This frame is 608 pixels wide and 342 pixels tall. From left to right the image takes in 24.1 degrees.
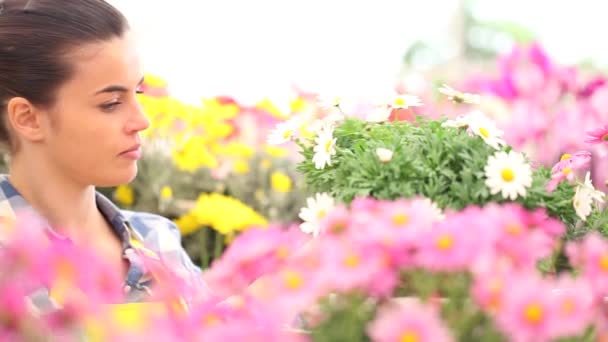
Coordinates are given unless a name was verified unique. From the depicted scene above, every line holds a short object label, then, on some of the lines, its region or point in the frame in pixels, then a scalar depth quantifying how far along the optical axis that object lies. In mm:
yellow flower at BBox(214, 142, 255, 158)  2586
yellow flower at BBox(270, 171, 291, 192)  2531
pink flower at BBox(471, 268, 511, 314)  935
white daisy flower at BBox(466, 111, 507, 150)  1411
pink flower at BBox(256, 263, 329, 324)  936
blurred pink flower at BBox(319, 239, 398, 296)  970
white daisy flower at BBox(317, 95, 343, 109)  1540
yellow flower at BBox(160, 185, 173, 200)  2469
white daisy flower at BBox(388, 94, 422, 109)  1538
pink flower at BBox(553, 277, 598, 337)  910
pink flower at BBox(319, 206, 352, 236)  1085
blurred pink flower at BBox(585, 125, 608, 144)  1495
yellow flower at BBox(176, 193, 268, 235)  2310
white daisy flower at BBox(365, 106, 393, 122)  1531
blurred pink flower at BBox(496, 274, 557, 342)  900
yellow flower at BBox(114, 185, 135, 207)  2520
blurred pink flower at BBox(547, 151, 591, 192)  1415
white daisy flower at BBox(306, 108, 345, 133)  1513
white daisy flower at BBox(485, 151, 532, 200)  1343
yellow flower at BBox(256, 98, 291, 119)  2618
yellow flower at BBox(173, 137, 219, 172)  2524
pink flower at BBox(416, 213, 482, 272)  980
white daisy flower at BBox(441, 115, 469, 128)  1438
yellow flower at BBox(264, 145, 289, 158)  2645
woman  1681
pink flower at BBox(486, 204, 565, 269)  1037
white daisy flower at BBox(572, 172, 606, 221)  1415
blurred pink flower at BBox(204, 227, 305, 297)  1056
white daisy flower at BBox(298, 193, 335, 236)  1370
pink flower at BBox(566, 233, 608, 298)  1010
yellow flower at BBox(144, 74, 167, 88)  2376
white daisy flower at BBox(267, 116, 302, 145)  1525
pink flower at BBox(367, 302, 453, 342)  867
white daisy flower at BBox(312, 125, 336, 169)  1450
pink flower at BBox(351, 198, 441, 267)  1014
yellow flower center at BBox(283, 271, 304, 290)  982
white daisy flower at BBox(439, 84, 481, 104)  1591
